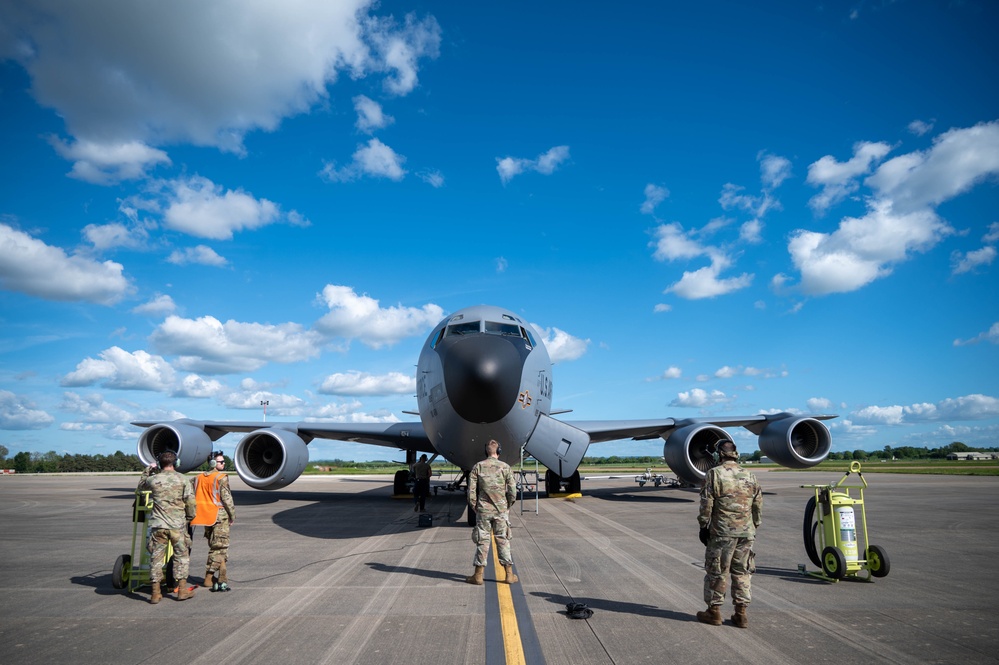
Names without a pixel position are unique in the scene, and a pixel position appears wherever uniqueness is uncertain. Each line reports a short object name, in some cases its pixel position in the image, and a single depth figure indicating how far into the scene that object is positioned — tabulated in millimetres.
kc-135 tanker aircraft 9242
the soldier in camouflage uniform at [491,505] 6734
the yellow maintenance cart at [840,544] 6883
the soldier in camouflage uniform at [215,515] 6480
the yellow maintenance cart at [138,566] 6422
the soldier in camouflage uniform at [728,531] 5145
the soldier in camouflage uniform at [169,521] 6090
